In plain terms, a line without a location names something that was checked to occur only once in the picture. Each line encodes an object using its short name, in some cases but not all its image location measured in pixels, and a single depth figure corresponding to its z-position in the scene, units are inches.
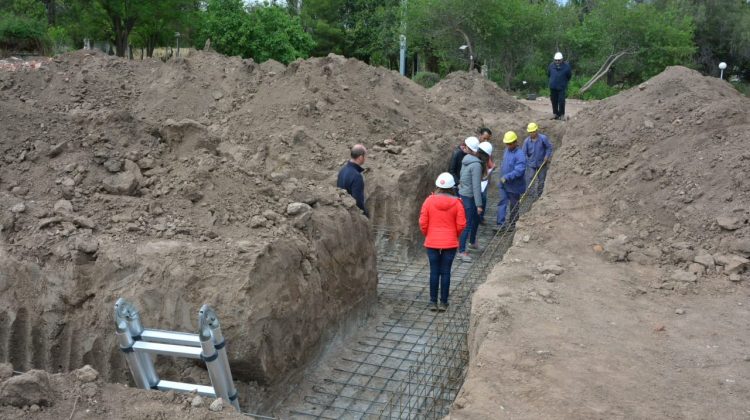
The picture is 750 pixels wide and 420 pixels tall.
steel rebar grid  224.5
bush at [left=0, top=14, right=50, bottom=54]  874.1
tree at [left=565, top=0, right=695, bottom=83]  940.0
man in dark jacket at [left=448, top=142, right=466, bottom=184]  382.6
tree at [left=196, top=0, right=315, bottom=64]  1054.4
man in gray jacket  354.9
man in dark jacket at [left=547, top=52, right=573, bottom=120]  537.0
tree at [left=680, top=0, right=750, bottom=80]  1224.2
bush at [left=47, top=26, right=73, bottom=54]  968.3
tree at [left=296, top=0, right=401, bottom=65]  1318.9
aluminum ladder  159.6
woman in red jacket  285.7
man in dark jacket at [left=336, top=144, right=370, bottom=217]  317.1
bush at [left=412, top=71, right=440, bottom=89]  1207.4
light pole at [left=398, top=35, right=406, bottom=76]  1144.6
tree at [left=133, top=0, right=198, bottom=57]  965.8
